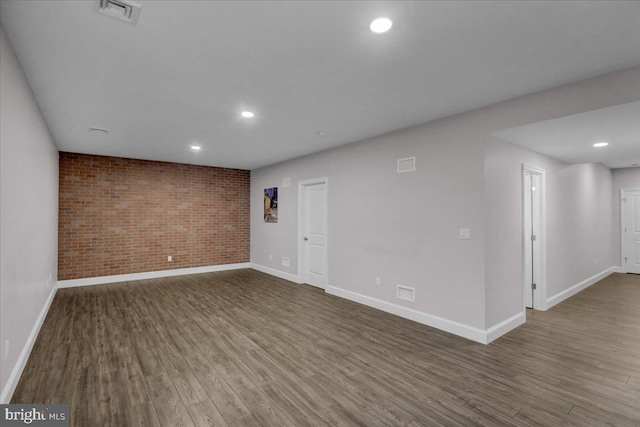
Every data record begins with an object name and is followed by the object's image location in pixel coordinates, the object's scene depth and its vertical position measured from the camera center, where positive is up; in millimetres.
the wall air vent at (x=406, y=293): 3967 -1080
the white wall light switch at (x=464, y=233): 3424 -221
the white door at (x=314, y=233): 5816 -364
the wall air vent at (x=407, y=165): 4023 +706
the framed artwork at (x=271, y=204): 7016 +284
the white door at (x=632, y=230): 7004 -389
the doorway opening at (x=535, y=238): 4430 -357
